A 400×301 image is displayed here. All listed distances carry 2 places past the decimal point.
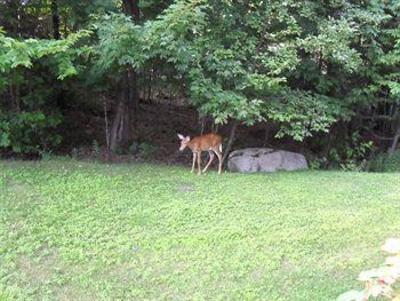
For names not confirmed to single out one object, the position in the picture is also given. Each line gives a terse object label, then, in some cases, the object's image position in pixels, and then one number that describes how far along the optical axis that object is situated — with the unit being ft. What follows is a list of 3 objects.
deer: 22.57
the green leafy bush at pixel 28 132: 24.02
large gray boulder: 24.22
